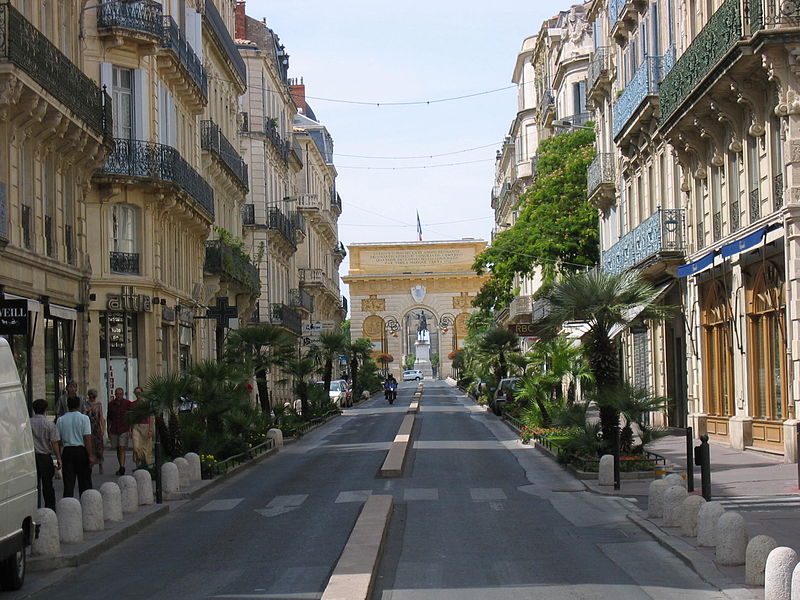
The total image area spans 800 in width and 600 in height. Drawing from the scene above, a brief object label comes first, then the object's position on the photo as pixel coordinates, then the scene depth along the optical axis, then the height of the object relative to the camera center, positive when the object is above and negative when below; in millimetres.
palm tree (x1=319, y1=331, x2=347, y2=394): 62188 +1013
